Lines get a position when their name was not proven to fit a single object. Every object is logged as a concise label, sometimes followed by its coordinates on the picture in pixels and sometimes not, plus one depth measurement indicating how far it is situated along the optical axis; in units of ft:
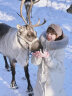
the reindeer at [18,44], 12.88
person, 10.28
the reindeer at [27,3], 31.51
